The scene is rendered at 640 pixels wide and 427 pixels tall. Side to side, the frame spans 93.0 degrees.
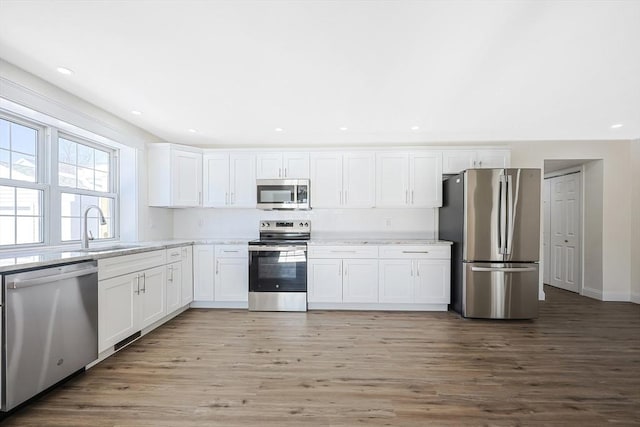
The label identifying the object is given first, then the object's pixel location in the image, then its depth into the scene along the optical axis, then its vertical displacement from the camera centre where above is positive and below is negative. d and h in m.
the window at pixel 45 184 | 2.57 +0.25
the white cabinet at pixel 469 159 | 4.34 +0.74
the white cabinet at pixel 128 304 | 2.57 -0.90
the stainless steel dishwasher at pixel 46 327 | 1.83 -0.80
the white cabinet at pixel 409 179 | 4.38 +0.46
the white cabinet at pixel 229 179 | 4.52 +0.46
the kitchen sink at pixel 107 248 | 2.89 -0.39
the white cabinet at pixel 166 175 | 4.18 +0.48
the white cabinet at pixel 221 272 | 4.20 -0.86
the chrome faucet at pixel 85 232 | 2.93 -0.22
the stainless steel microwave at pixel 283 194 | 4.37 +0.23
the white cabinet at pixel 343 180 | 4.43 +0.44
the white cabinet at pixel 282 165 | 4.47 +0.67
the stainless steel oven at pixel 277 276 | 4.11 -0.89
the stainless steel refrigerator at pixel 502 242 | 3.69 -0.38
